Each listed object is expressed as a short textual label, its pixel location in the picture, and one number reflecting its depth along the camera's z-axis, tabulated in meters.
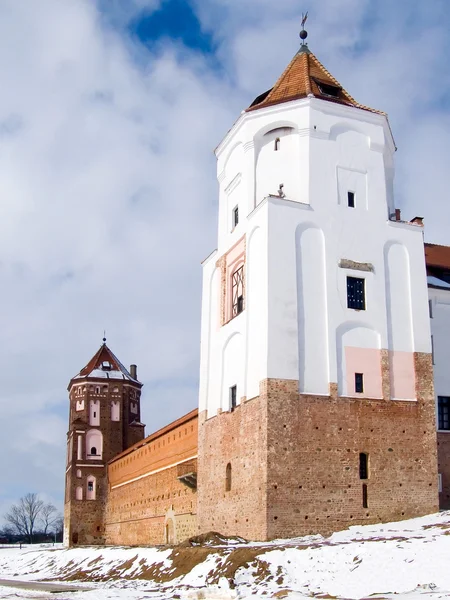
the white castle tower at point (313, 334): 20.55
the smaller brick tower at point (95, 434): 45.00
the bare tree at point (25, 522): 100.94
